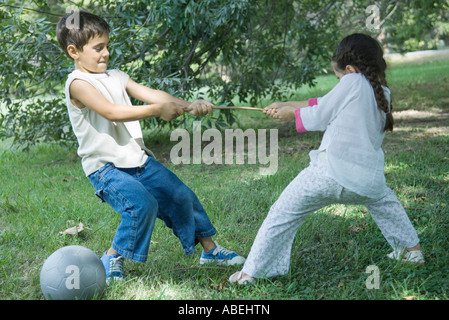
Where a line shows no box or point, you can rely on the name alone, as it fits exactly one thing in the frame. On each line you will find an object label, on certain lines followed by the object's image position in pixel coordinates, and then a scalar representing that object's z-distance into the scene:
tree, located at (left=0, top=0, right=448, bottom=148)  5.47
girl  2.69
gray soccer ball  2.62
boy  2.82
